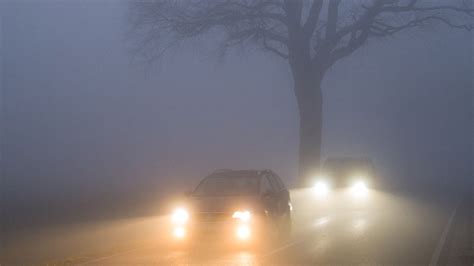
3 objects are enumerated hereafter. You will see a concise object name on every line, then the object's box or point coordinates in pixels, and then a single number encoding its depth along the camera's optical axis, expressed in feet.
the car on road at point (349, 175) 118.42
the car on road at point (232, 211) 60.39
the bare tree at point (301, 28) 115.24
